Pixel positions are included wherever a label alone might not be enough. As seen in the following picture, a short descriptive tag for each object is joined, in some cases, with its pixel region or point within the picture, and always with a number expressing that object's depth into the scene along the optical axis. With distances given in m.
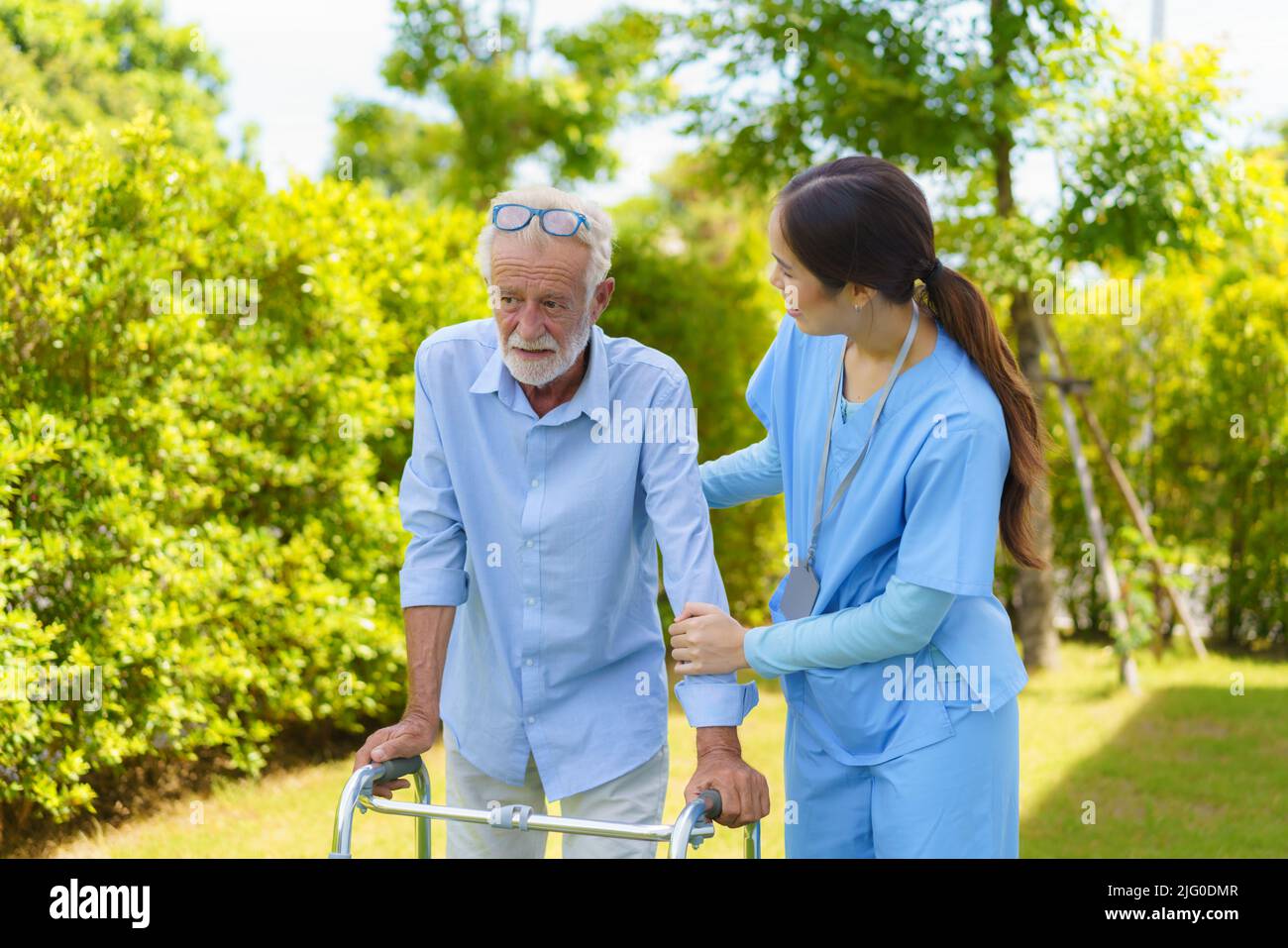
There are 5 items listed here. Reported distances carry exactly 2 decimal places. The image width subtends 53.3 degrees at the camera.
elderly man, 2.49
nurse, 2.19
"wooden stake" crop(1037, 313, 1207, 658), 8.34
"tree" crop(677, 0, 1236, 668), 7.53
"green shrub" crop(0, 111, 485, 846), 4.79
